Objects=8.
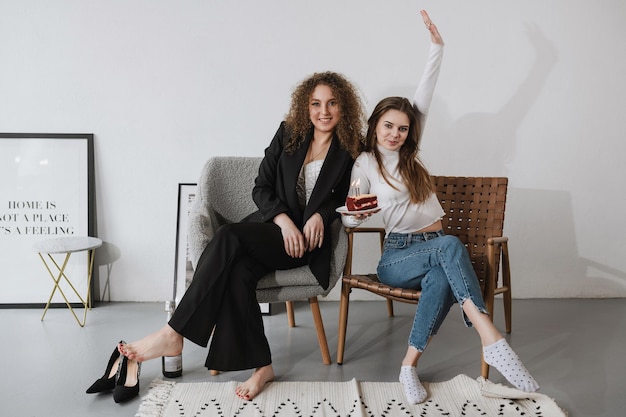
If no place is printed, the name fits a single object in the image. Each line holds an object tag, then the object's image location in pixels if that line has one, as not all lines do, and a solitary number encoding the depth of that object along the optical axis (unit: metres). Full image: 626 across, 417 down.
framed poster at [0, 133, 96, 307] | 3.13
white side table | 2.82
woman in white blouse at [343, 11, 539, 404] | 2.07
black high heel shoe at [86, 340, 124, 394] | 2.08
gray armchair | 2.29
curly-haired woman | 2.09
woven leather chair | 2.42
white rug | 1.97
